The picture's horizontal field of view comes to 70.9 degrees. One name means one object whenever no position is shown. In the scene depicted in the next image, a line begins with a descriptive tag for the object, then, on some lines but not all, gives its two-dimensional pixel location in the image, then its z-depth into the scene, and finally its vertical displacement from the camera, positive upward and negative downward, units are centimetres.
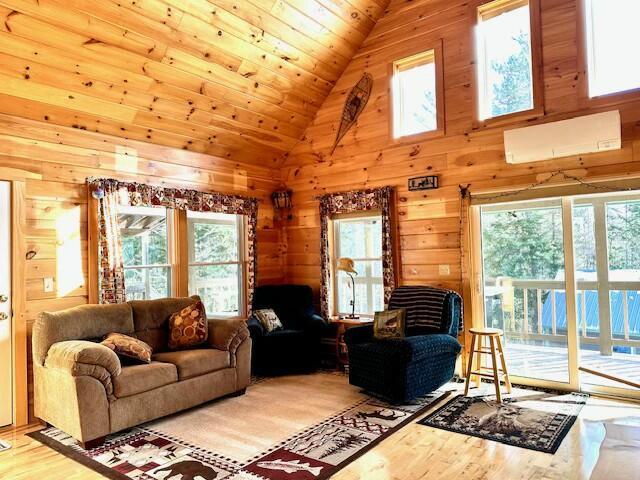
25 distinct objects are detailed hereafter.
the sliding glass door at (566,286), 394 -39
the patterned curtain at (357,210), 506 +42
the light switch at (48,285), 387 -19
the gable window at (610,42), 391 +177
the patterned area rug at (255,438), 281 -132
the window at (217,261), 516 -5
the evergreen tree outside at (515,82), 435 +162
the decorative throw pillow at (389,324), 427 -71
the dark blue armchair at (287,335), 481 -88
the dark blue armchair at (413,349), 381 -88
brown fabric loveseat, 314 -87
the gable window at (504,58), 436 +188
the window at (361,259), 539 -10
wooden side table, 520 -102
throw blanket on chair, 434 -55
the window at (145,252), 450 +8
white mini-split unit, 375 +93
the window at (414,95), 501 +177
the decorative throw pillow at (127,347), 352 -69
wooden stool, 391 -100
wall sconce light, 601 +74
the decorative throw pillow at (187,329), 413 -66
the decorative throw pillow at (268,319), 505 -73
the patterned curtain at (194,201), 432 +62
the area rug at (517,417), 312 -134
